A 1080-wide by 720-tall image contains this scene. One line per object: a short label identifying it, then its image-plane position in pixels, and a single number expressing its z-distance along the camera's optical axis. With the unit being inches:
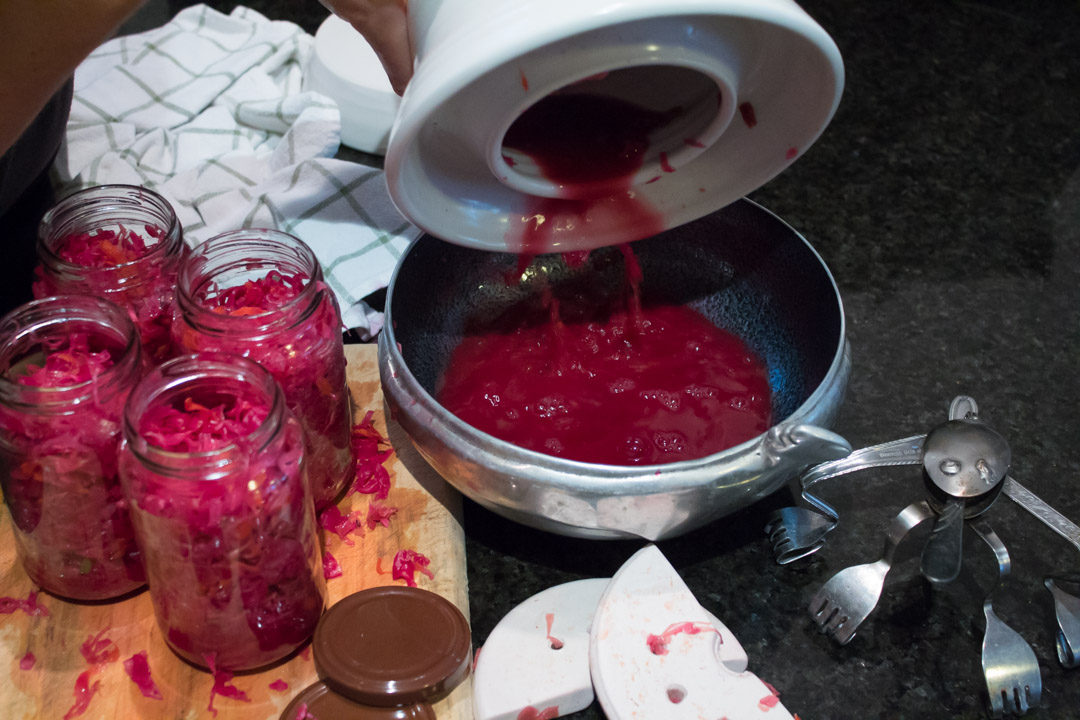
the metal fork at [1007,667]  36.7
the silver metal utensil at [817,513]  40.4
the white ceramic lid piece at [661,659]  34.1
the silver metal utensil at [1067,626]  38.1
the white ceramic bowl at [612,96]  29.1
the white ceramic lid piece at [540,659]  35.2
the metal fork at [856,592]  38.0
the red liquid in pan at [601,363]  41.2
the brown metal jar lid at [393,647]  34.6
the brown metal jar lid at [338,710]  34.7
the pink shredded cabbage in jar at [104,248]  40.6
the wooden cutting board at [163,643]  35.8
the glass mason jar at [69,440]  34.0
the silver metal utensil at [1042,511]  38.9
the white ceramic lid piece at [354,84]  60.6
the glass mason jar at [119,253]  39.5
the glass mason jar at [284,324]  37.3
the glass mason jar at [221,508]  32.4
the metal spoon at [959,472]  37.6
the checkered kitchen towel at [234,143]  54.9
